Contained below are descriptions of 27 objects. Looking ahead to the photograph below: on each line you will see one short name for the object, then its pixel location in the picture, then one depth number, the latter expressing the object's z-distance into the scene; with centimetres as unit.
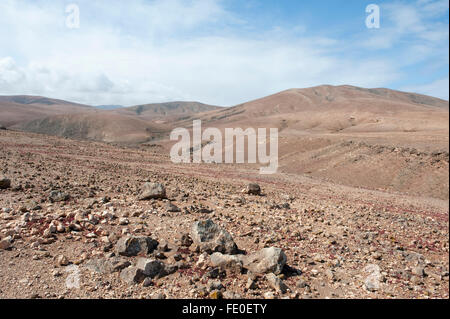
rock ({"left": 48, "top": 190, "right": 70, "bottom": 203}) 656
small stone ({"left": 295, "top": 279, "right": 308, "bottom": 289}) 425
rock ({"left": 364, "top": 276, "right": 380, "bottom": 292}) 450
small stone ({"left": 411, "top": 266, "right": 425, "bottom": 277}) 515
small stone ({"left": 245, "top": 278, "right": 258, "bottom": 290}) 402
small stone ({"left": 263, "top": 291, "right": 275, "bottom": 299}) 388
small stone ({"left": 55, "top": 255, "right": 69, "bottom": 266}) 420
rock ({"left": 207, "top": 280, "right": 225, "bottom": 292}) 396
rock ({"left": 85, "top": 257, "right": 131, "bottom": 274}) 416
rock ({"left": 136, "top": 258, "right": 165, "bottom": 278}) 411
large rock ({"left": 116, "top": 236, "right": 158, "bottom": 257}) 456
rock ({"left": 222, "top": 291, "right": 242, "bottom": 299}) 379
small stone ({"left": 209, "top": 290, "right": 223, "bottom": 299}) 375
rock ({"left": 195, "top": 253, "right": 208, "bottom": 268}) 444
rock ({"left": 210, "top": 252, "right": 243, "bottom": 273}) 432
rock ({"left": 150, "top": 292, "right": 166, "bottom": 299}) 372
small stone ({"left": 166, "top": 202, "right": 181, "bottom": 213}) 662
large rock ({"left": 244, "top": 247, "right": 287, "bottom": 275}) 442
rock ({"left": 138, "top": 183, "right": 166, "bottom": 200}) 734
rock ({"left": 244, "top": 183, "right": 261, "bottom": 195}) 1050
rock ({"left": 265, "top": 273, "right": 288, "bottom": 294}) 406
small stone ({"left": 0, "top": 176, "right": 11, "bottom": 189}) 687
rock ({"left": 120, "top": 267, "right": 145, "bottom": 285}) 396
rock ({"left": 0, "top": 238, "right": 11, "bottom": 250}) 436
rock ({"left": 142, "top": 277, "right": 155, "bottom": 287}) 393
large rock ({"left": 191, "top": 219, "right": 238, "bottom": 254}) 488
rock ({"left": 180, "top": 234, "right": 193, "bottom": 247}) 507
